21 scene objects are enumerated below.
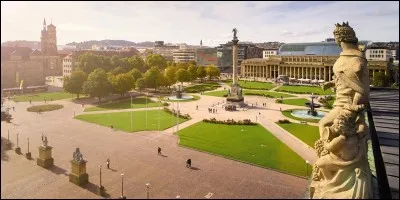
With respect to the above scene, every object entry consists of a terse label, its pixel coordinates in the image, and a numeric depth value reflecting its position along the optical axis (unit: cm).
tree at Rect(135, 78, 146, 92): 7788
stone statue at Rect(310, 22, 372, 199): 1052
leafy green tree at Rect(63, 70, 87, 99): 6769
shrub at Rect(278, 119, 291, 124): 4802
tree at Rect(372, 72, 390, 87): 8606
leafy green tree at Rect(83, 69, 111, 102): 6500
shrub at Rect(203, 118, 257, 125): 4706
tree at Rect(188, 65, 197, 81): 10106
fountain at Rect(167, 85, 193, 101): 7119
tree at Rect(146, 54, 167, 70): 11844
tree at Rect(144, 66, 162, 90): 8000
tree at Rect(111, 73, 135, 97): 6923
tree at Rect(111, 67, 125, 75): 8839
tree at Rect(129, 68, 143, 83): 8294
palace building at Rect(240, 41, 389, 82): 11644
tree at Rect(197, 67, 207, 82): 10669
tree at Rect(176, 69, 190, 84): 9375
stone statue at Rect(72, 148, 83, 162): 2614
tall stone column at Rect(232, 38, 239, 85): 6906
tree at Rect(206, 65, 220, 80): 11281
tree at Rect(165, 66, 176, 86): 8738
